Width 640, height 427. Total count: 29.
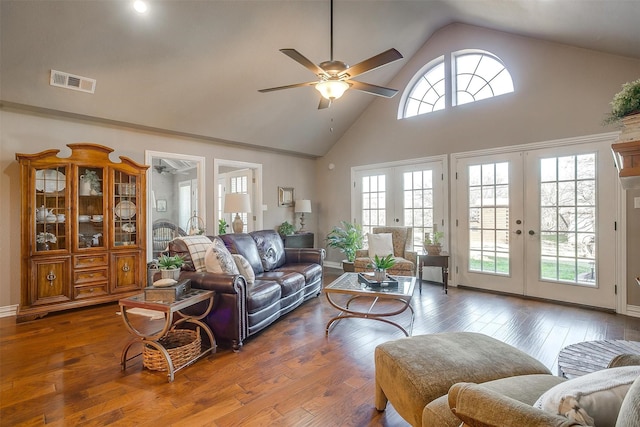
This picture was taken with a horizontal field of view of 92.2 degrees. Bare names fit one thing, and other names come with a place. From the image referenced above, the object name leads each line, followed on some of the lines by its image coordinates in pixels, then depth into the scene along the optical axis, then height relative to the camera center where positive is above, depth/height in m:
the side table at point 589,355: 1.58 -0.80
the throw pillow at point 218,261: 2.85 -0.45
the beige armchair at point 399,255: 4.45 -0.66
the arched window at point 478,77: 4.56 +2.09
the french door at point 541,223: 3.73 -0.14
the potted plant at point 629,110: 1.20 +0.42
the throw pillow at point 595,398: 0.79 -0.50
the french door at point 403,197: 5.13 +0.29
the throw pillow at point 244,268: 3.12 -0.56
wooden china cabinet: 3.43 -0.19
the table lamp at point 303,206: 6.21 +0.14
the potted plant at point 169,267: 2.47 -0.44
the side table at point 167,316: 2.25 -0.78
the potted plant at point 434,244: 4.66 -0.47
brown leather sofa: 2.68 -0.73
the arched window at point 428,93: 5.20 +2.09
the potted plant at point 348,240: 5.43 -0.50
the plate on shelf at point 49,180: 3.54 +0.39
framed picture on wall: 6.30 +0.35
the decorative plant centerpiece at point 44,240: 3.54 -0.30
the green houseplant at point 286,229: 6.04 -0.32
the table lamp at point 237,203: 4.28 +0.14
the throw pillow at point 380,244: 4.89 -0.50
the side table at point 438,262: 4.55 -0.74
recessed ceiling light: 2.99 +2.04
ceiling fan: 2.58 +1.25
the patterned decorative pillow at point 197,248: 2.96 -0.35
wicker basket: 2.34 -1.08
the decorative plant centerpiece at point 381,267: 3.16 -0.57
